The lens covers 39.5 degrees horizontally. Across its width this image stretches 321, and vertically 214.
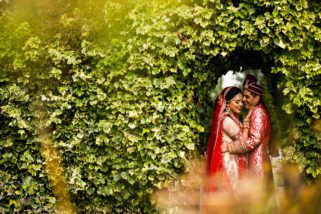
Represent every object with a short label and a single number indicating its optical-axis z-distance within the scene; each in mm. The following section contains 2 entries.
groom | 6113
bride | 6102
